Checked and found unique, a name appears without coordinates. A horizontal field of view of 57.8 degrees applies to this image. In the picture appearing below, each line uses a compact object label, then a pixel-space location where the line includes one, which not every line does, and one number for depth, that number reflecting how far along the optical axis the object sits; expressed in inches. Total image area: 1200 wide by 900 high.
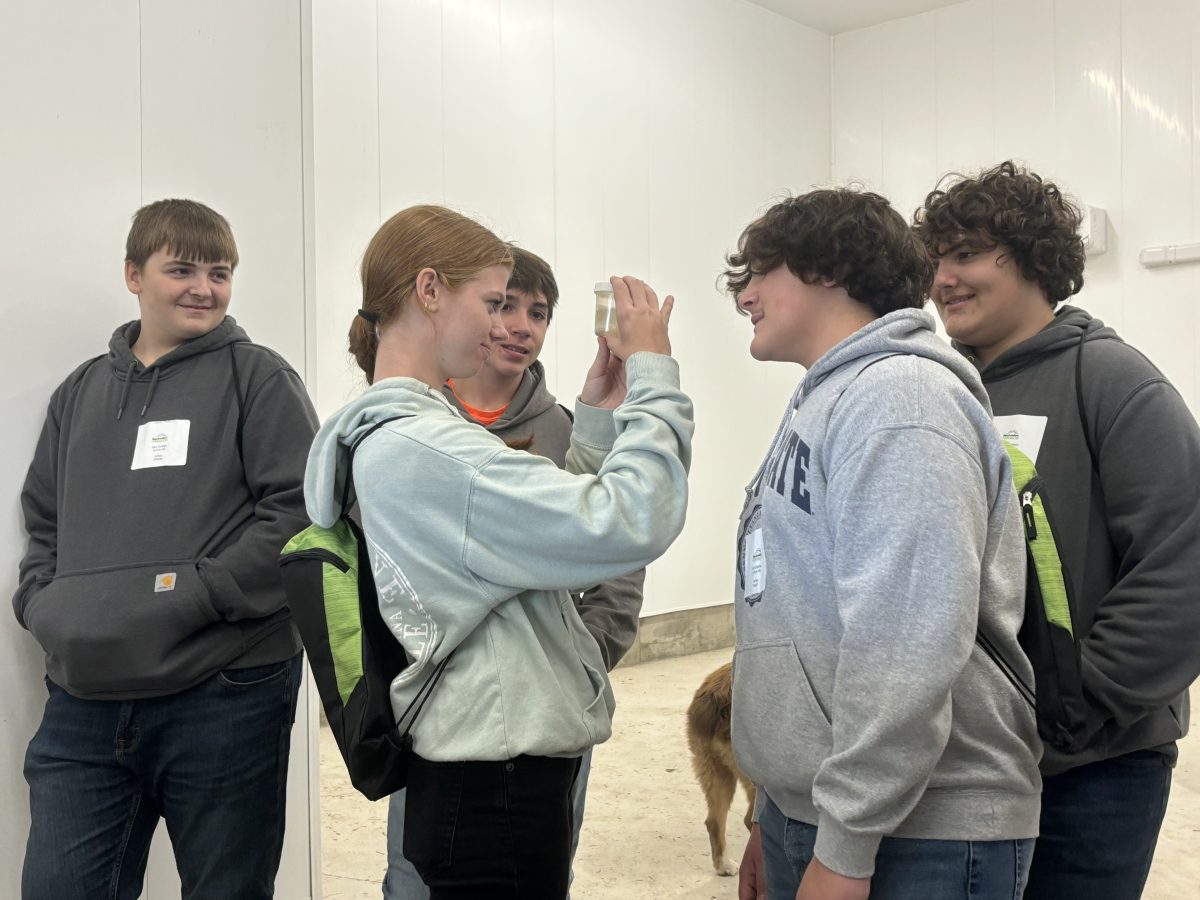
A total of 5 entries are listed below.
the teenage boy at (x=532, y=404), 78.3
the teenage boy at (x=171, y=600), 77.0
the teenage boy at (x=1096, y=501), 58.6
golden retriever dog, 130.5
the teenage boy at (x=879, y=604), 44.4
